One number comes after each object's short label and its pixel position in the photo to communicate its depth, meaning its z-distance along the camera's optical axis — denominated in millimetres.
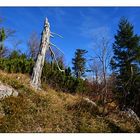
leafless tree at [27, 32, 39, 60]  15832
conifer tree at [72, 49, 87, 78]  15696
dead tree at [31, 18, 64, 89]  6781
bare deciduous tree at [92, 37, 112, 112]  6609
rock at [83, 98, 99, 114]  5906
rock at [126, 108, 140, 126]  5965
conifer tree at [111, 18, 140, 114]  10702
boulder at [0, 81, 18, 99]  5306
